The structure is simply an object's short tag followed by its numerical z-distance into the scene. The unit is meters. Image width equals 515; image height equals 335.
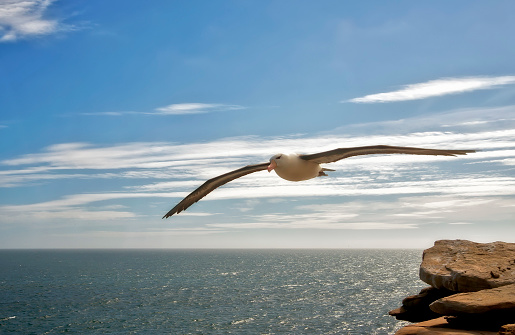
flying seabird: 10.00
